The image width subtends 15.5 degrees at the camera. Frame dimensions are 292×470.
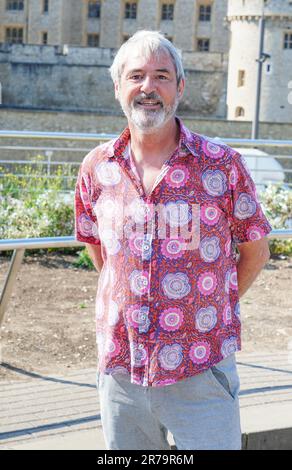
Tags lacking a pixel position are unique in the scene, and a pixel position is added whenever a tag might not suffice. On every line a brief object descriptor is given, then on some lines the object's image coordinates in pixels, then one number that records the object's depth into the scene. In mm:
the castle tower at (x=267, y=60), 43906
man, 2416
